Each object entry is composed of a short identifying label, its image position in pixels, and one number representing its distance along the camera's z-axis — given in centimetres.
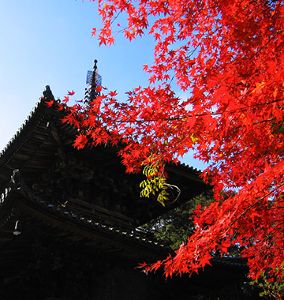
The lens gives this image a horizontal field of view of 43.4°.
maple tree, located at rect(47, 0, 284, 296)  434
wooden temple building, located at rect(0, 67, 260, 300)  643
